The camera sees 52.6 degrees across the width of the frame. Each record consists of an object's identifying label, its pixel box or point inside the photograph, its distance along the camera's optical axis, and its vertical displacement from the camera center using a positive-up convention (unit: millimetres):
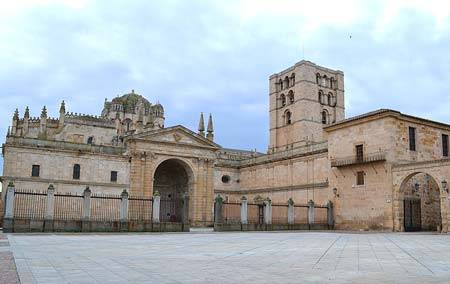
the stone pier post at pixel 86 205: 27883 -426
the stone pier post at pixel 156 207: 30047 -532
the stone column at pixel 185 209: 31703 -689
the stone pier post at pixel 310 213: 36500 -978
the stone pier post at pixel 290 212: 35756 -896
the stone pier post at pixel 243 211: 32969 -794
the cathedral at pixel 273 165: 32750 +3085
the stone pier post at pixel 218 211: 31984 -797
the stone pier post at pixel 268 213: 34594 -959
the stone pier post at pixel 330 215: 37197 -1180
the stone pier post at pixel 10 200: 25594 -191
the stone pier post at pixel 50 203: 27578 -325
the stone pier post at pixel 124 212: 28527 -851
